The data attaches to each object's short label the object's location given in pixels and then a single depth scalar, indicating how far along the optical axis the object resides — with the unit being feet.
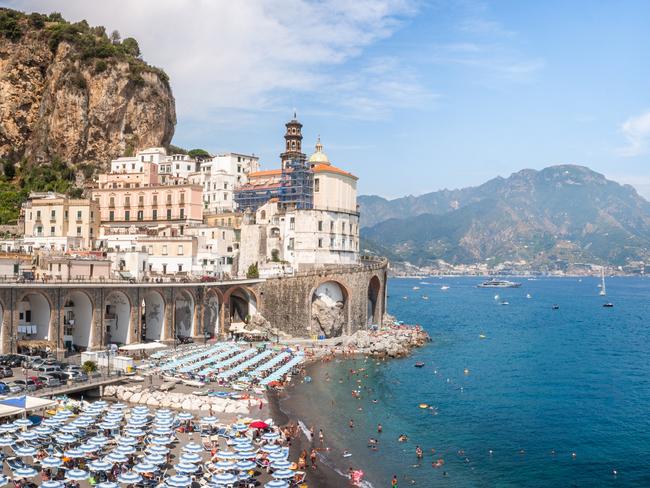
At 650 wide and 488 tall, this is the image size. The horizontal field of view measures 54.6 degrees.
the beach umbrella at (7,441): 121.45
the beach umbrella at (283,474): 117.91
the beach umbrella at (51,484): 102.81
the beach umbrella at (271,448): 129.80
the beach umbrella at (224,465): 118.62
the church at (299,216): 307.58
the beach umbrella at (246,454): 124.06
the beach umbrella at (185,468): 115.03
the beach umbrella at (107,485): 106.11
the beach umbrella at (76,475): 110.32
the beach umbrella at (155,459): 118.21
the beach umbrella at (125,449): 120.78
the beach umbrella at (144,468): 114.17
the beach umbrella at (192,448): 123.61
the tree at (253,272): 292.96
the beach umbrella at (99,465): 112.68
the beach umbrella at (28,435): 123.44
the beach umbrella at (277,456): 123.94
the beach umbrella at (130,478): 110.11
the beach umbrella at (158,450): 122.03
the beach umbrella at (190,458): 118.42
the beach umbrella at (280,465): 121.19
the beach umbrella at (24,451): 119.34
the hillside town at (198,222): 279.90
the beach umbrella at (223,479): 112.47
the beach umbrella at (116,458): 117.70
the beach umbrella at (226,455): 122.52
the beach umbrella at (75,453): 118.61
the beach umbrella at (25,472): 107.34
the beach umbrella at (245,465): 119.65
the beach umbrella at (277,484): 113.09
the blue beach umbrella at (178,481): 108.58
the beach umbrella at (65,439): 123.85
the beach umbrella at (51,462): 112.06
